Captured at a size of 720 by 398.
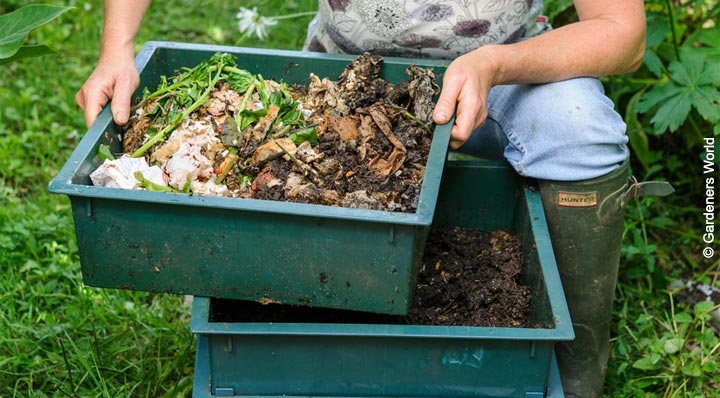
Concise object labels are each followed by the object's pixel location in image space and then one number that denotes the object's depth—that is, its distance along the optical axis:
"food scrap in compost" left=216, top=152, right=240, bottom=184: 1.78
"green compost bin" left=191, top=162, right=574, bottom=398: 1.61
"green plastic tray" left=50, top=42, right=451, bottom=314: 1.56
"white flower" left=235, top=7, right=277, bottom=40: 2.91
